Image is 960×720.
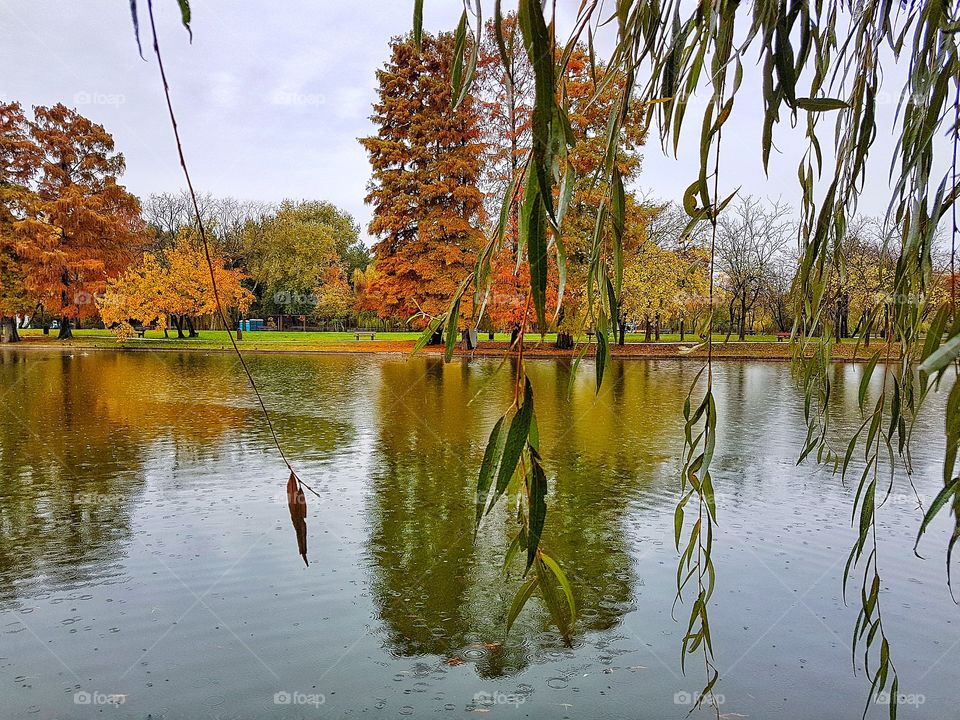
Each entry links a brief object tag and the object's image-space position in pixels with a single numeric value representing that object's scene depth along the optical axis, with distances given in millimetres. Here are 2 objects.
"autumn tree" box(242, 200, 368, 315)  41781
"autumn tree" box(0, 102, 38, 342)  27859
